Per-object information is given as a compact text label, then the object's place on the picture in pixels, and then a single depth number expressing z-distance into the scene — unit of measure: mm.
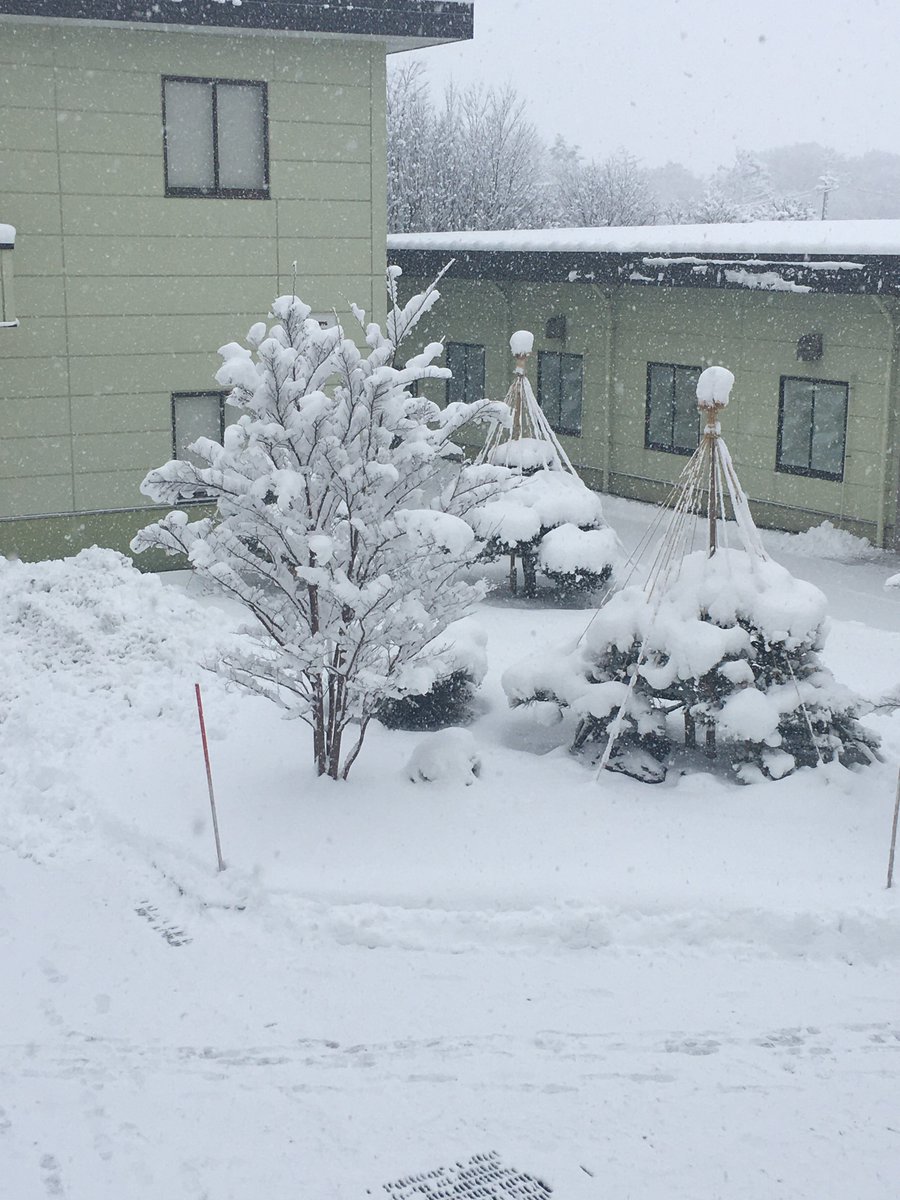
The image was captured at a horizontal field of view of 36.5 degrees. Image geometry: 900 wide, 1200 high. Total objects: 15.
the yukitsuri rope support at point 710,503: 9453
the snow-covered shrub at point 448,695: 10664
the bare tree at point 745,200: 76688
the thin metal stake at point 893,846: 7908
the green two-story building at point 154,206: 15273
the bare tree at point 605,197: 62500
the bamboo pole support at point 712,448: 9516
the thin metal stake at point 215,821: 8242
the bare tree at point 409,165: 53594
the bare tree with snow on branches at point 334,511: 8531
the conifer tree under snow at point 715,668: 9320
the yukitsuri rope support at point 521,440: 15445
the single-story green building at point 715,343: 17078
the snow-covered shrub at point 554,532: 14778
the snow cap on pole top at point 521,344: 14977
